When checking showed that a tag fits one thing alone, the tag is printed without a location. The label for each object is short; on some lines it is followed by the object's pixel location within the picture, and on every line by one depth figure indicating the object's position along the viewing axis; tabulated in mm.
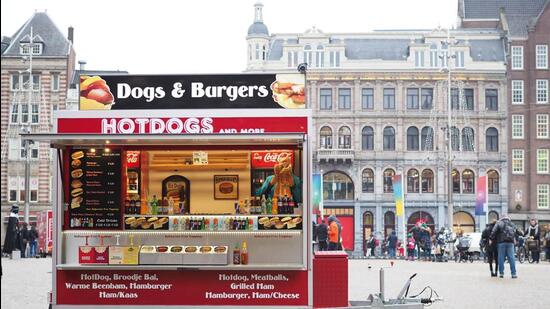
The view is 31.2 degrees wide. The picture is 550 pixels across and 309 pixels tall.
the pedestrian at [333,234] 30438
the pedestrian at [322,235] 33188
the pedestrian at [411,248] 44938
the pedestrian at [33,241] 44822
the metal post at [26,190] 55125
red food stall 11695
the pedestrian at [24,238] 43394
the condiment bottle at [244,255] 11875
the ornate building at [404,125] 73562
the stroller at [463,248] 43375
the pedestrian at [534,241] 38062
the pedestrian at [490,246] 25898
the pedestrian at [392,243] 47156
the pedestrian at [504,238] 24109
